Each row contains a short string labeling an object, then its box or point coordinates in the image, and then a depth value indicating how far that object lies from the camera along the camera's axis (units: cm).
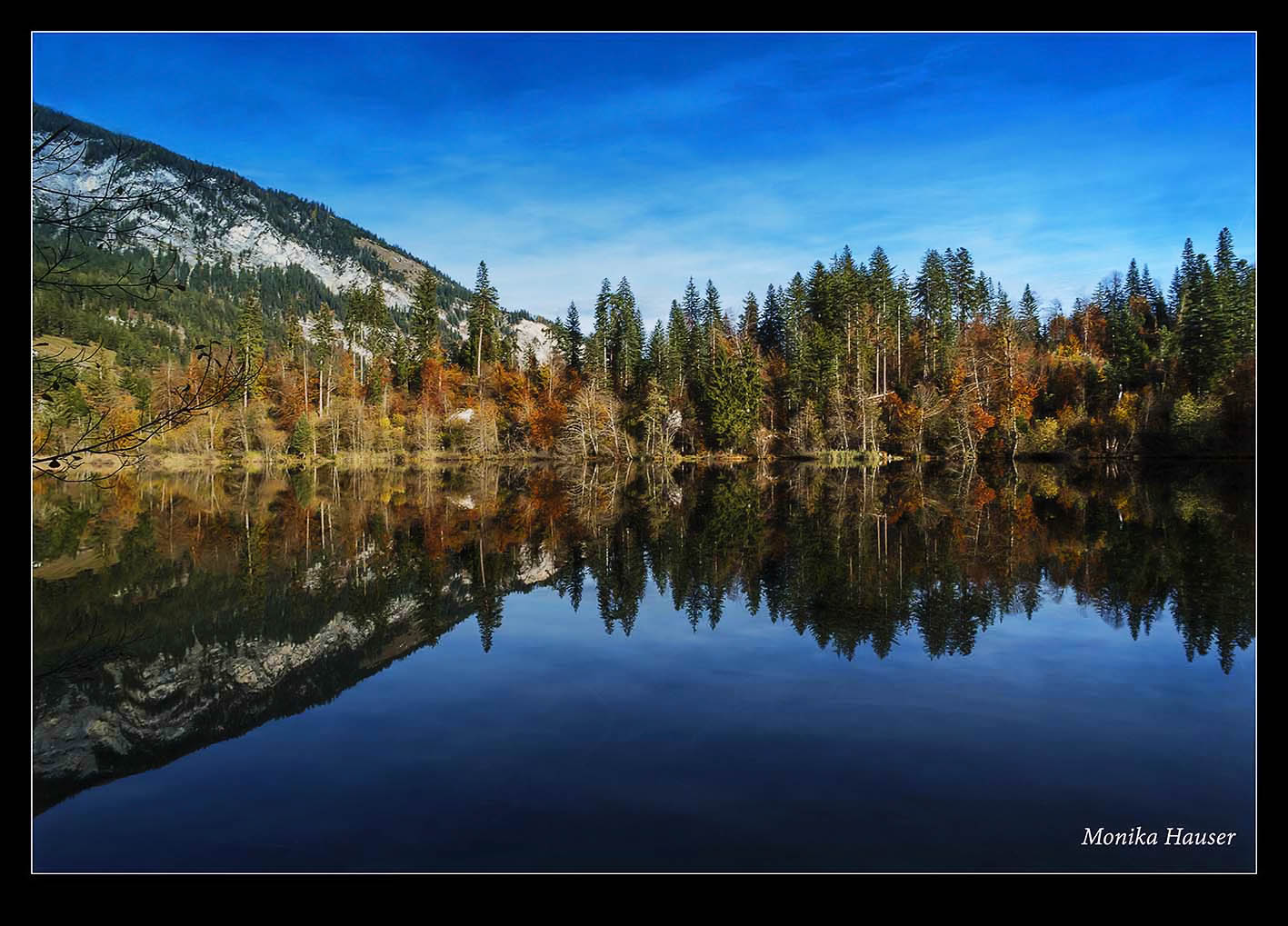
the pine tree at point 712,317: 7956
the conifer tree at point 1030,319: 9079
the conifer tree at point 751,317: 9438
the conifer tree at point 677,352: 7719
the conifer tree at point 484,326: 8769
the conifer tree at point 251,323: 7409
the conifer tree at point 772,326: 9106
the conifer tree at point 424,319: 8662
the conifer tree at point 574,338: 9038
